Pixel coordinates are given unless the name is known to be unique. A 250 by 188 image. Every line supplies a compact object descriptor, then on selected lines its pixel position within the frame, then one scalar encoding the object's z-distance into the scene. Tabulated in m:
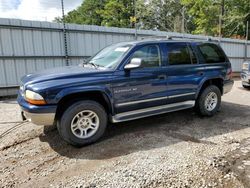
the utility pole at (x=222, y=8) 23.03
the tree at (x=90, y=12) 37.50
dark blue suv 3.47
